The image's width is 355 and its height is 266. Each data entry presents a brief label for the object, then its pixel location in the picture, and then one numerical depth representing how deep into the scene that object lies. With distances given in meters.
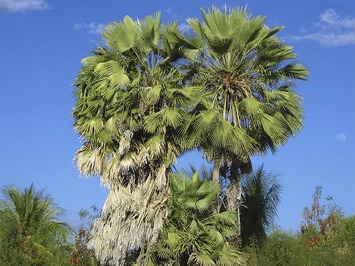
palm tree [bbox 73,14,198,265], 26.84
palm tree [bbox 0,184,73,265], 26.84
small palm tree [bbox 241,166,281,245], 30.58
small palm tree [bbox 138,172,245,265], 25.53
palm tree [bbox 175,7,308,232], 27.12
